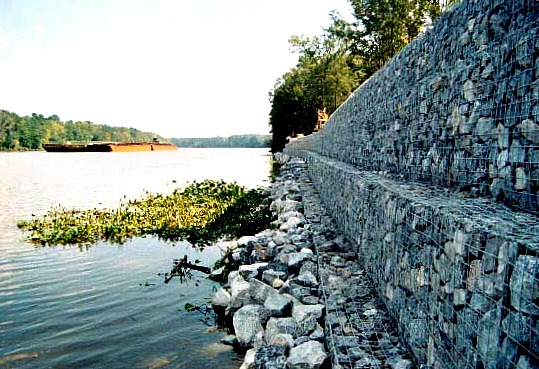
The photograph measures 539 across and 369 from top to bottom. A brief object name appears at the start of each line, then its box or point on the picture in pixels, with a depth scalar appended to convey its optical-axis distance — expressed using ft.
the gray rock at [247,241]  30.49
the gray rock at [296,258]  22.71
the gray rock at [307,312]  15.80
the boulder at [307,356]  13.09
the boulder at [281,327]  15.80
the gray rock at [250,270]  23.63
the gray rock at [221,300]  22.93
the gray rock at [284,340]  14.92
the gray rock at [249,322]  18.33
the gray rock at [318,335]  14.66
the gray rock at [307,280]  19.66
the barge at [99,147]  401.25
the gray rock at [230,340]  19.57
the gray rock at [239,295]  20.65
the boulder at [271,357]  13.78
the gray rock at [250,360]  15.44
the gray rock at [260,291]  20.15
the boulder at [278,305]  17.72
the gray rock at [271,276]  22.30
